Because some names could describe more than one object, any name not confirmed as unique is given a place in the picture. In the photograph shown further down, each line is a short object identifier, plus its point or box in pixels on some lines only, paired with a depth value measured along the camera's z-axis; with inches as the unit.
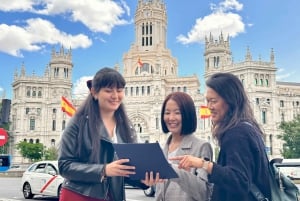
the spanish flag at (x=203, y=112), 1148.4
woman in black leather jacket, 98.3
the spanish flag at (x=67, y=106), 883.7
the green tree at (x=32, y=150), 1614.1
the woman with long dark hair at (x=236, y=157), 84.8
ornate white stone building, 1719.8
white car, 396.1
